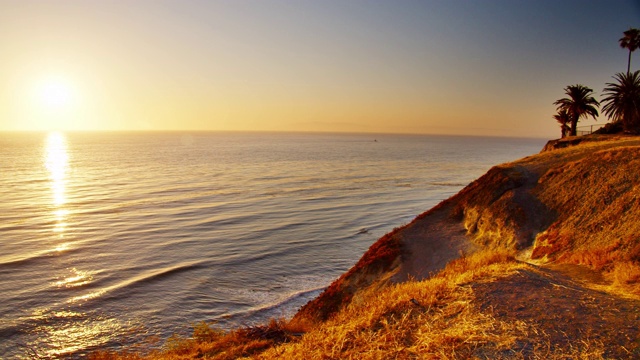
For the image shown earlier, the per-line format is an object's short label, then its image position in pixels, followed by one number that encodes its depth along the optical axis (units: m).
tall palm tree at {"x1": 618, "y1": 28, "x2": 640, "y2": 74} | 65.69
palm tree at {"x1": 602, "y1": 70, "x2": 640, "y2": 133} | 48.25
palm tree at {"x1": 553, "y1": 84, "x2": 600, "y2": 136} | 50.47
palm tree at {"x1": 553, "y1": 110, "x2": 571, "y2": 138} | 57.71
